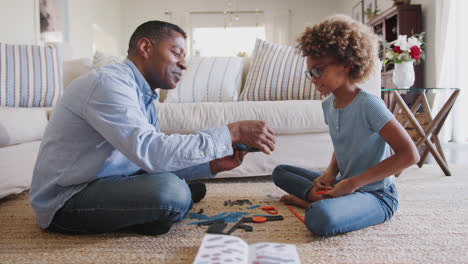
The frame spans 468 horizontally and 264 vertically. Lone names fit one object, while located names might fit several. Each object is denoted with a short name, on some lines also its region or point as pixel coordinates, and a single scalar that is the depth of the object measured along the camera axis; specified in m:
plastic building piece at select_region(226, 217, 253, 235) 1.15
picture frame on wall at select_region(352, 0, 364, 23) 6.44
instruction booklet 0.66
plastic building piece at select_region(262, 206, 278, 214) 1.41
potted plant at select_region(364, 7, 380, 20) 5.26
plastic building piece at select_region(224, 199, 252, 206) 1.53
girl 1.11
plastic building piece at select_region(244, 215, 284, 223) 1.28
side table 2.17
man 1.00
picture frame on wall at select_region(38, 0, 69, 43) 4.29
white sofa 2.00
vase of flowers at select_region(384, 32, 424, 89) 2.33
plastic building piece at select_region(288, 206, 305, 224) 1.28
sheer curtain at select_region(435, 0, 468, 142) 3.75
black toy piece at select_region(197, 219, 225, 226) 1.24
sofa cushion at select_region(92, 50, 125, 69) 2.62
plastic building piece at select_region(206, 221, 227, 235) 1.10
